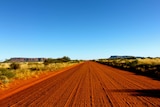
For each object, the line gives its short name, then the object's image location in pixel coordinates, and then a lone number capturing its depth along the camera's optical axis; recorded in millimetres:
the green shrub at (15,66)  22026
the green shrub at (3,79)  8655
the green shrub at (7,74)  10438
